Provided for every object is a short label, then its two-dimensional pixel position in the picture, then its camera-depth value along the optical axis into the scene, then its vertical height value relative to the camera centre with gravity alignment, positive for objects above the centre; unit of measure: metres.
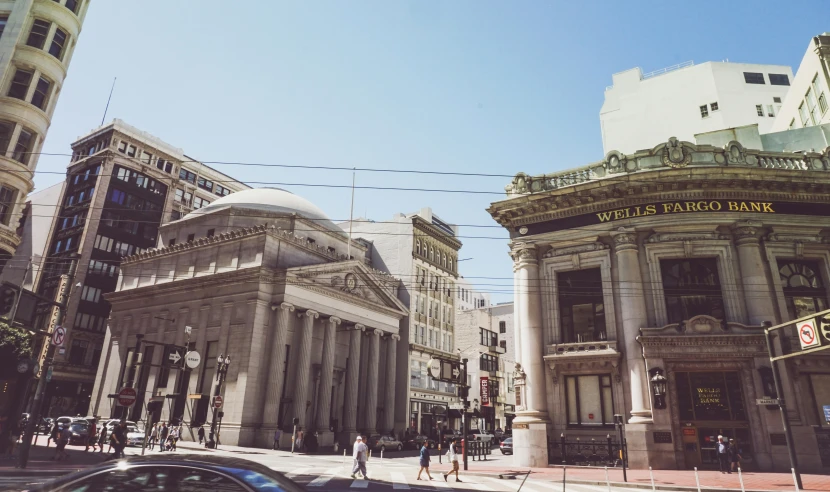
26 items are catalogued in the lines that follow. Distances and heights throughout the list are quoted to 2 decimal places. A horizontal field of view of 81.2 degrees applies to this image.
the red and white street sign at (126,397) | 18.64 +0.03
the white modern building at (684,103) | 42.34 +27.10
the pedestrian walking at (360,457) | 19.73 -2.01
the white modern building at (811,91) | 33.09 +23.29
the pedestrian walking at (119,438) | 21.03 -1.68
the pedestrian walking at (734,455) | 21.19 -1.61
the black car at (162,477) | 5.18 -0.81
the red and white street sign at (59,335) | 18.35 +2.20
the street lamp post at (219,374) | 34.78 +1.99
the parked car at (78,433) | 34.09 -2.43
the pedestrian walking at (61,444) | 21.49 -2.03
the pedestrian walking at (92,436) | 29.23 -2.27
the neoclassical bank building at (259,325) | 41.94 +7.19
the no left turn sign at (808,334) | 14.19 +2.39
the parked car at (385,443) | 43.26 -3.24
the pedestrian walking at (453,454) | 19.87 -2.02
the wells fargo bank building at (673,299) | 23.38 +5.89
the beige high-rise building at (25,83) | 25.59 +16.49
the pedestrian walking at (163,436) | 31.69 -2.45
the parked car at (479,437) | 40.65 -2.31
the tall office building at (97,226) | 59.84 +22.25
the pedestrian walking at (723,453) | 21.38 -1.57
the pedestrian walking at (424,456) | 19.92 -1.94
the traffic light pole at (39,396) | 17.20 -0.03
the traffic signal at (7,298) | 16.81 +3.19
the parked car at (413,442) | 49.00 -3.42
